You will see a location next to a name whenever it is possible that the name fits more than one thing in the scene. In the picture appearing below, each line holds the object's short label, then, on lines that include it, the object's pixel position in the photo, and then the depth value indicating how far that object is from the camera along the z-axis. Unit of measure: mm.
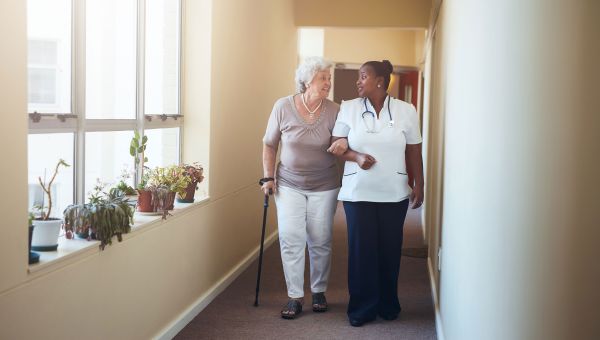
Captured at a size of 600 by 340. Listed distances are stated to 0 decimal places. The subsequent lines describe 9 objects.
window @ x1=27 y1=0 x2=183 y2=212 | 3021
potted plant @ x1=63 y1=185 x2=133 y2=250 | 3115
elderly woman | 4637
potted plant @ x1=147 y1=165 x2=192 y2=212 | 3953
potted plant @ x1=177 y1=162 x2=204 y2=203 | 4438
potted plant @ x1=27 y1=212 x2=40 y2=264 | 2641
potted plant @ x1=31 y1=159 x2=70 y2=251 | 2846
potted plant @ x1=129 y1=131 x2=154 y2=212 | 3906
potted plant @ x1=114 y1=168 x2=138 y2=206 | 3799
